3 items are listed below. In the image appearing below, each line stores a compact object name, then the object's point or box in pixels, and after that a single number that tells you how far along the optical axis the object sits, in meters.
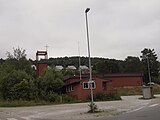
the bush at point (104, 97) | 31.72
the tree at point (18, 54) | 44.74
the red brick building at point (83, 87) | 33.17
